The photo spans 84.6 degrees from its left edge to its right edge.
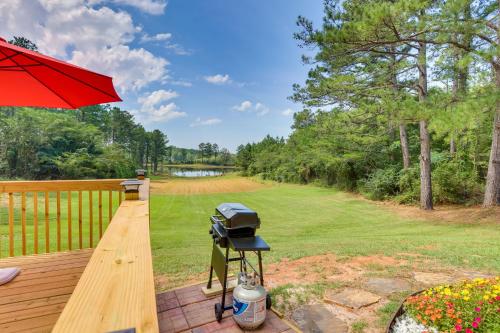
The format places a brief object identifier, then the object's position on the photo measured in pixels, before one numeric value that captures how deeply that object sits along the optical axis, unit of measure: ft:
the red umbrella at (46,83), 5.74
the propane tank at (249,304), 5.65
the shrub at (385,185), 36.78
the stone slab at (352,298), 7.86
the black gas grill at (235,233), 5.69
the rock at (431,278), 9.28
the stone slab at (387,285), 8.82
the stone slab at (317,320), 6.69
